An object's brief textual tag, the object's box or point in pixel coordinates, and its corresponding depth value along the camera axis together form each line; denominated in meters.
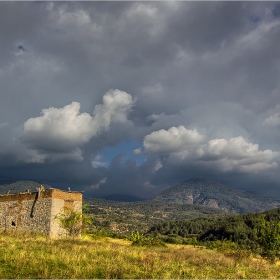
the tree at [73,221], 29.39
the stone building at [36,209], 30.31
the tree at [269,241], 22.59
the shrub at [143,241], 36.97
